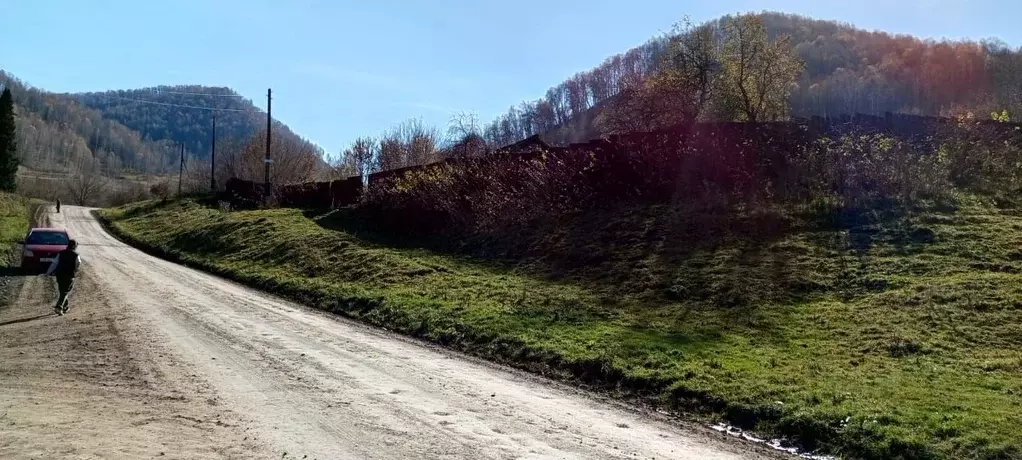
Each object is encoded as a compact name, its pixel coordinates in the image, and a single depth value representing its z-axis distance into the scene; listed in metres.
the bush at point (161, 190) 75.07
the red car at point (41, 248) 21.70
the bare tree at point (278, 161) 59.91
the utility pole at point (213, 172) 64.50
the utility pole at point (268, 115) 43.69
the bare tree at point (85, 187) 95.51
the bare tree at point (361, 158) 56.09
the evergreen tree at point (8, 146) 67.50
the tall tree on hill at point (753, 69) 26.50
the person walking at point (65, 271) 14.97
